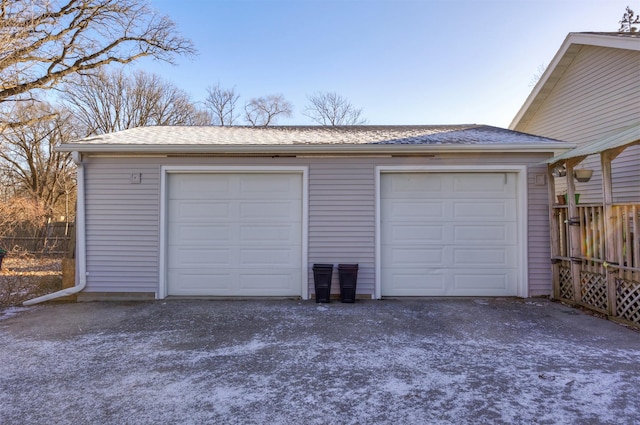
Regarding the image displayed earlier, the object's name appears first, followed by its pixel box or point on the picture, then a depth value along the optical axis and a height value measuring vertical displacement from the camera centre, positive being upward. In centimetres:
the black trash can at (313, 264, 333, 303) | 549 -89
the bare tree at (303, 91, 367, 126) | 2330 +784
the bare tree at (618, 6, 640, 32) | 1137 +674
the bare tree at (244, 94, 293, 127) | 2381 +797
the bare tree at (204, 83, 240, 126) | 2338 +833
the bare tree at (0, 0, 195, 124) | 886 +582
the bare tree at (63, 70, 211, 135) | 1967 +718
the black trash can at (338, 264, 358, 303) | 548 -89
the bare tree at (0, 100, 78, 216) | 1795 +332
